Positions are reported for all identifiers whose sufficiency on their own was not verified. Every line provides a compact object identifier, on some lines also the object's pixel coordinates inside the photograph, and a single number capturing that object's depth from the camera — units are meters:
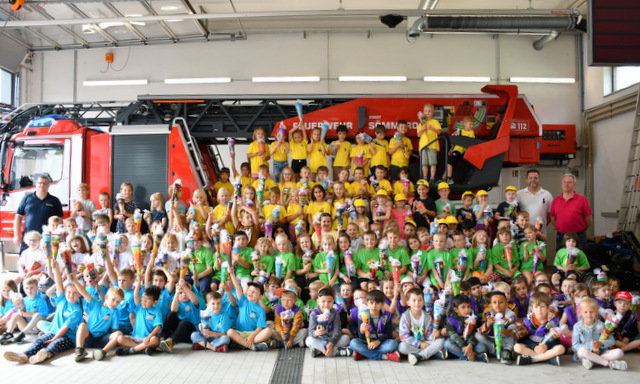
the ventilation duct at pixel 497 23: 11.20
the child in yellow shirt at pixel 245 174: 8.89
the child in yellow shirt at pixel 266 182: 8.23
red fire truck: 8.72
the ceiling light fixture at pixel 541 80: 13.73
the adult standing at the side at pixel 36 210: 7.76
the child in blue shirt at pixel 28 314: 6.01
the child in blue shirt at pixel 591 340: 5.08
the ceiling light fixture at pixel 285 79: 13.79
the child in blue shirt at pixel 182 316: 5.78
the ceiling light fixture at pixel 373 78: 13.74
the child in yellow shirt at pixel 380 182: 8.11
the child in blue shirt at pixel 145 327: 5.45
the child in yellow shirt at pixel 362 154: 8.48
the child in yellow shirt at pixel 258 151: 8.59
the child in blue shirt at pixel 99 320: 5.52
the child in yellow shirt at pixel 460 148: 8.45
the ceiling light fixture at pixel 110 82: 14.12
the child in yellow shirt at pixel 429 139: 8.41
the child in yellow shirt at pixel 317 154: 8.66
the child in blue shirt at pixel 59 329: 5.24
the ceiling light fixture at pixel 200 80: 13.91
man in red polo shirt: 7.62
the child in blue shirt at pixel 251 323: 5.61
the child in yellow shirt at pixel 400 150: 8.54
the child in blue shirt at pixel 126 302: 5.80
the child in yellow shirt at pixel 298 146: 8.74
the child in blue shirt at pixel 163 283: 5.95
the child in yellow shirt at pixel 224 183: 9.11
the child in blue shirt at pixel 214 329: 5.56
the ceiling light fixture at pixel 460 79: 13.71
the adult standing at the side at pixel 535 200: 8.02
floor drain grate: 4.73
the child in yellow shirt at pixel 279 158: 8.80
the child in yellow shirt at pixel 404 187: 8.13
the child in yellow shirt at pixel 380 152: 8.57
